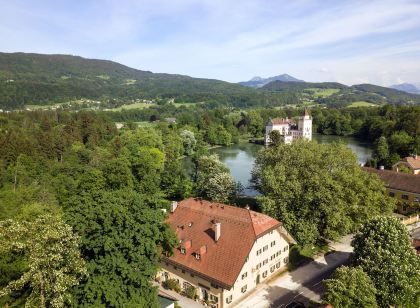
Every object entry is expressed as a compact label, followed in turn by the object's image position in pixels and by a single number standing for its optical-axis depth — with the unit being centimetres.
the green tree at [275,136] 9405
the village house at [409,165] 5650
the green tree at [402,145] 7975
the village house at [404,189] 4566
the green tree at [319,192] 3244
